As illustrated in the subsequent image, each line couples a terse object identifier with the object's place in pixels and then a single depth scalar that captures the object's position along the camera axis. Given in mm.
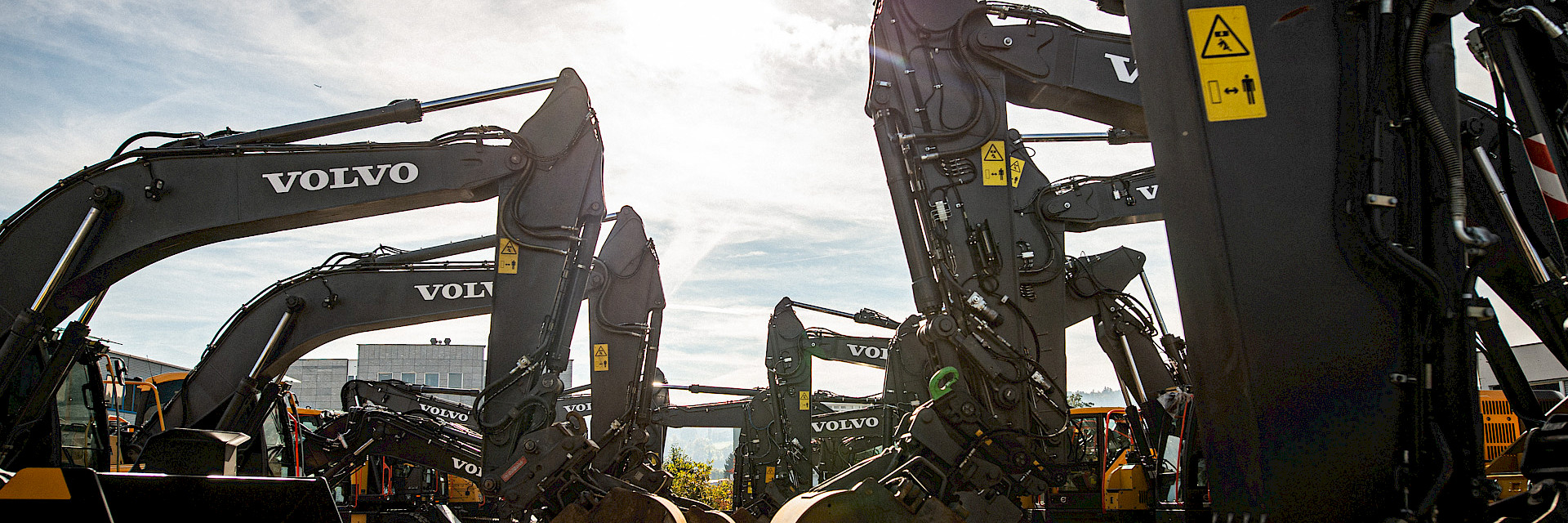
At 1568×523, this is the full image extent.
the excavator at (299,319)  10188
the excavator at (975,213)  5801
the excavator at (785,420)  17938
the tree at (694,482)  30203
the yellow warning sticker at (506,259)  8984
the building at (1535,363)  21828
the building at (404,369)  51591
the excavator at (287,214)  7324
